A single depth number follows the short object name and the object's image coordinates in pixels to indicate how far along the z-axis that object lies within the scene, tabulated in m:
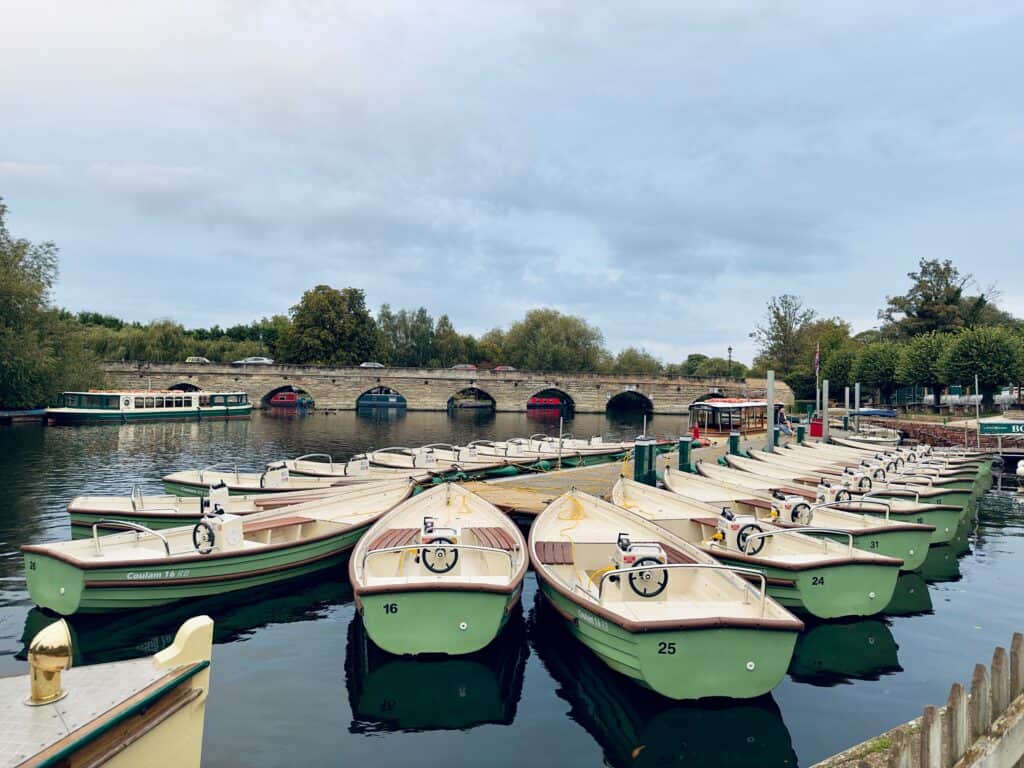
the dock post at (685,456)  20.91
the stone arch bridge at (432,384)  63.19
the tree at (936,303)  62.69
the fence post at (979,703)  4.77
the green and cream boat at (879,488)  16.50
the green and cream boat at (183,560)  9.66
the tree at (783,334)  81.44
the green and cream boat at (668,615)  6.99
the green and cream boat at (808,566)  9.82
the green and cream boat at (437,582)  8.09
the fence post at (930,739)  4.23
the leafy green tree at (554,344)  86.25
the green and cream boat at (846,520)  12.20
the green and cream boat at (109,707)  4.23
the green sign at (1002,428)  33.53
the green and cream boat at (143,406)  44.56
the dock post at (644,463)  19.22
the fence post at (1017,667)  5.44
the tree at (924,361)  46.78
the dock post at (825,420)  33.03
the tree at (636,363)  88.62
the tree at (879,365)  53.28
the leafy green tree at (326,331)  73.81
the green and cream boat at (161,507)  13.23
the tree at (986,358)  40.31
